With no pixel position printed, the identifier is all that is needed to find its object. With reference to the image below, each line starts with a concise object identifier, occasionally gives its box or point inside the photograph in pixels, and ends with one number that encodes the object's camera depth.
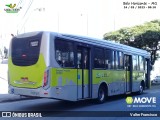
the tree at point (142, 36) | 25.68
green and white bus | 8.60
